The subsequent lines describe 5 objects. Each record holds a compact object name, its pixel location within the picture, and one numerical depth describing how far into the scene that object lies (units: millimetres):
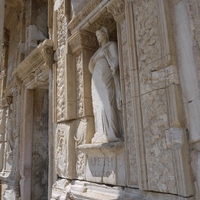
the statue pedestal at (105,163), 2766
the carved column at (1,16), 4226
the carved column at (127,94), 2486
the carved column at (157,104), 2029
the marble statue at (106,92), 3050
